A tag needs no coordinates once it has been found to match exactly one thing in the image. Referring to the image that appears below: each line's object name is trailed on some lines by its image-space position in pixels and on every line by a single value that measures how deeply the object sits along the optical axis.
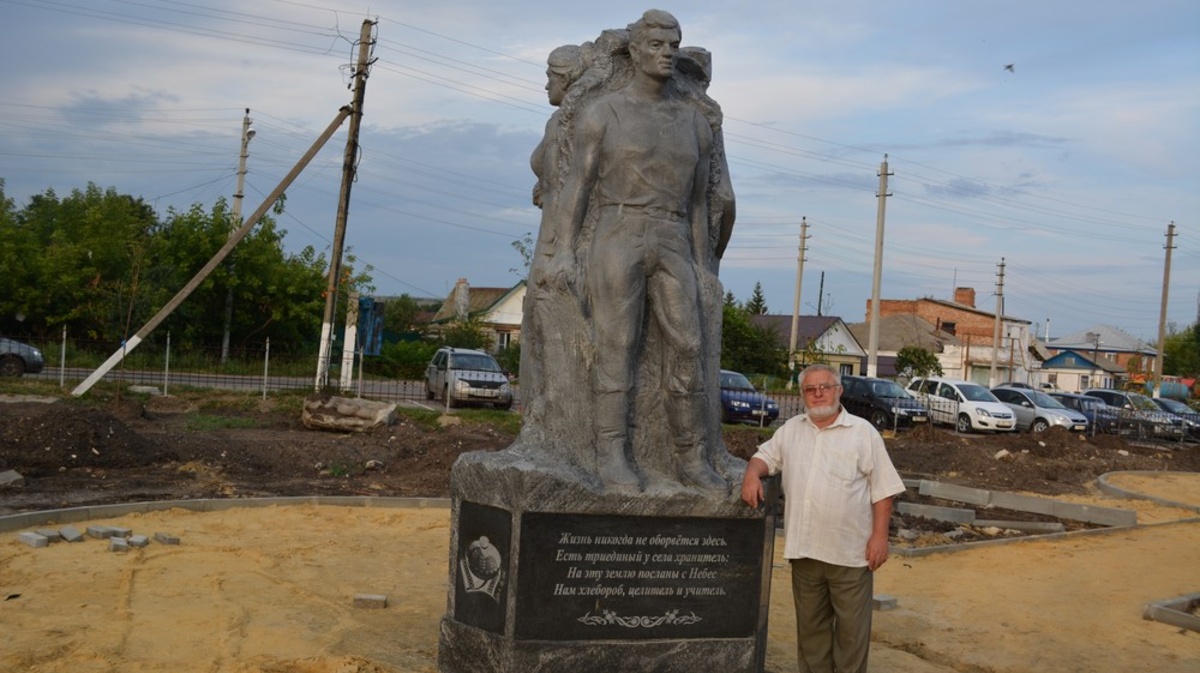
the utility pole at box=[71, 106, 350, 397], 20.33
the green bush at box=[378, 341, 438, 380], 31.12
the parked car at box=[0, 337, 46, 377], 23.27
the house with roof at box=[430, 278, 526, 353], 39.78
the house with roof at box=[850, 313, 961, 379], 60.91
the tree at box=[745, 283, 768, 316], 67.50
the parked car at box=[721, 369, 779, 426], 25.05
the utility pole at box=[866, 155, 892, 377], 31.58
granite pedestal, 5.18
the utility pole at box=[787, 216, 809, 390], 41.34
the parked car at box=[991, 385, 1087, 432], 29.05
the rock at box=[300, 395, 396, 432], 17.09
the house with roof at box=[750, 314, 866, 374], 54.12
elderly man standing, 4.80
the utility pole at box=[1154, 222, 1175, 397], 44.31
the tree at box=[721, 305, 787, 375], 40.59
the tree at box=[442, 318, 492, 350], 35.31
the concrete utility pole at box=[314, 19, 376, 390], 22.06
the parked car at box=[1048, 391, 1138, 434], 29.22
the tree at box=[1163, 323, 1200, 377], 67.94
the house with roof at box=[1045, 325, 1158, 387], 71.38
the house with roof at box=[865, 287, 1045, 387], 62.06
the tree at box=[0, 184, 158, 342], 29.12
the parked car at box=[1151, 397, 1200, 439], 31.81
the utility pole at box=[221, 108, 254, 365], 35.75
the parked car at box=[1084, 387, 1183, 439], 28.89
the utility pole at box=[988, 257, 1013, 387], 48.03
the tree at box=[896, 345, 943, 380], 43.91
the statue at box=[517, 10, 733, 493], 5.62
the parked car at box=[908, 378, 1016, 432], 28.03
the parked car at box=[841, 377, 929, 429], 26.78
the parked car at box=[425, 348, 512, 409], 23.17
